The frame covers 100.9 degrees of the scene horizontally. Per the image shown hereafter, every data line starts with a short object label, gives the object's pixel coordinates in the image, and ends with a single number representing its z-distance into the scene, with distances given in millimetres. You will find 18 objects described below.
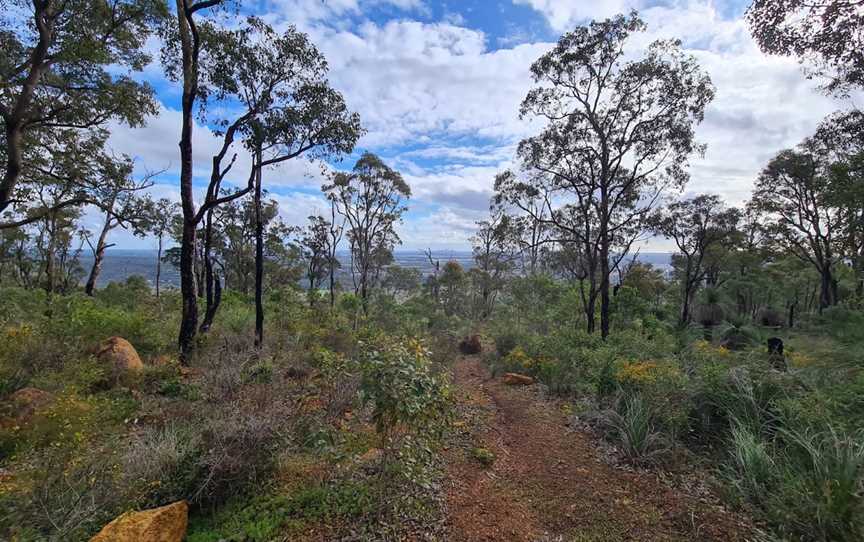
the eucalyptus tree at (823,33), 6684
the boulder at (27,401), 3710
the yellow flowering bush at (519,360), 8547
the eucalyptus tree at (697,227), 18938
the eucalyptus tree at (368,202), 20156
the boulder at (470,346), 12844
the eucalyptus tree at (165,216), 18159
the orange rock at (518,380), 8062
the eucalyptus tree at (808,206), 15617
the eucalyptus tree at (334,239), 22116
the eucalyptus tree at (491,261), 23477
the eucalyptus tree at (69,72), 6316
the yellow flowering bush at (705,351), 6445
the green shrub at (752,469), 3221
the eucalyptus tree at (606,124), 10188
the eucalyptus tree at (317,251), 24062
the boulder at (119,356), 5449
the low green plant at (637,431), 4184
